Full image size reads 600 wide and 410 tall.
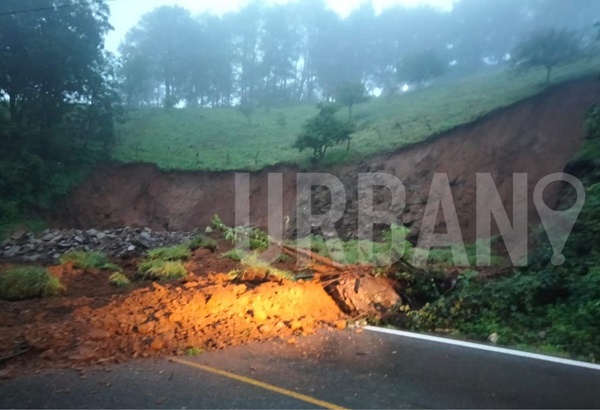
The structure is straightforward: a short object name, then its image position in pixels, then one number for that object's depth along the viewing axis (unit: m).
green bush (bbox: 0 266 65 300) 7.99
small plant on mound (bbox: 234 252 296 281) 8.99
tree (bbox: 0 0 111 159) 22.23
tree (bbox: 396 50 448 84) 34.91
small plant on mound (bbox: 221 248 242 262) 11.94
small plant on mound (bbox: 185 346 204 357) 5.49
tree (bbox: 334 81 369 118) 29.25
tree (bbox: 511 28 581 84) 22.22
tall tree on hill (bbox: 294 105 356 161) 22.55
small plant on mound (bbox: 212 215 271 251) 13.56
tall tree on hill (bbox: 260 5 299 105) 49.22
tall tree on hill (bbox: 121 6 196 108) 47.59
